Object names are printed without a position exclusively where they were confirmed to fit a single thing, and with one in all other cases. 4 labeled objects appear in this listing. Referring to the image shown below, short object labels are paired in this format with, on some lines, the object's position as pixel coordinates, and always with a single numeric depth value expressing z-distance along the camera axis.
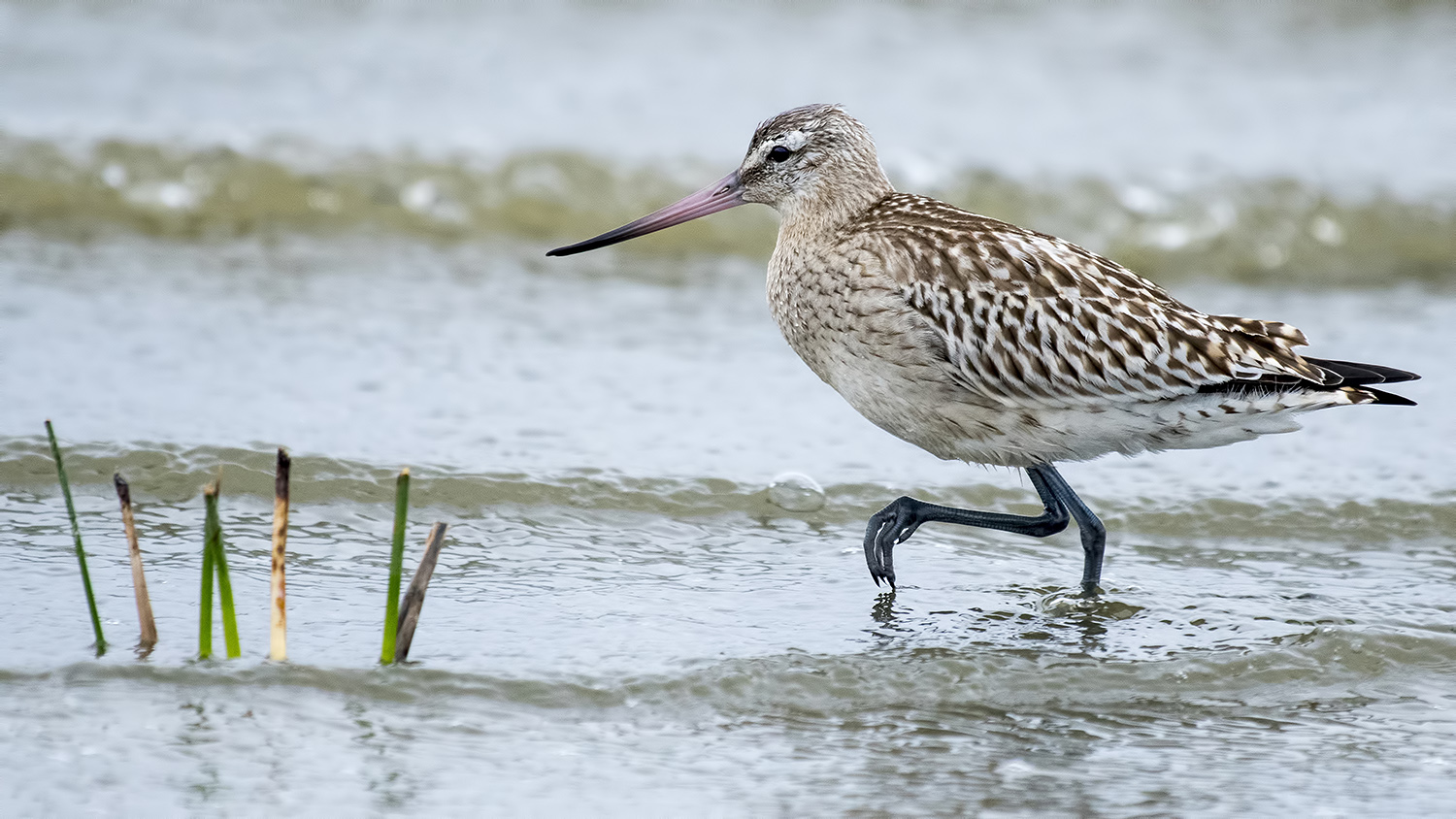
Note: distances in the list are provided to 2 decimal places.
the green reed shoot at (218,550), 8.12
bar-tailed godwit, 10.81
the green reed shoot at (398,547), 8.23
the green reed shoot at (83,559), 8.21
